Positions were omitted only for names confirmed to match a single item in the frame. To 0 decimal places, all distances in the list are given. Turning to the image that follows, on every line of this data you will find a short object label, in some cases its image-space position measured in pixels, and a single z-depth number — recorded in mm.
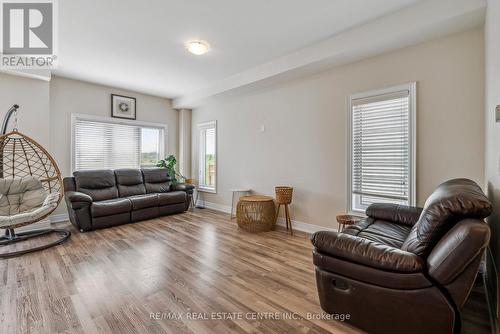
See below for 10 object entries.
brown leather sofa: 3787
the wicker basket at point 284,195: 3715
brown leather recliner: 1232
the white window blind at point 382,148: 2822
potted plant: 5559
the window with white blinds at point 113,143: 4750
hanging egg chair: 3061
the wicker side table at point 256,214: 3760
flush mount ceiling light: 3105
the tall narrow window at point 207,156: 5664
